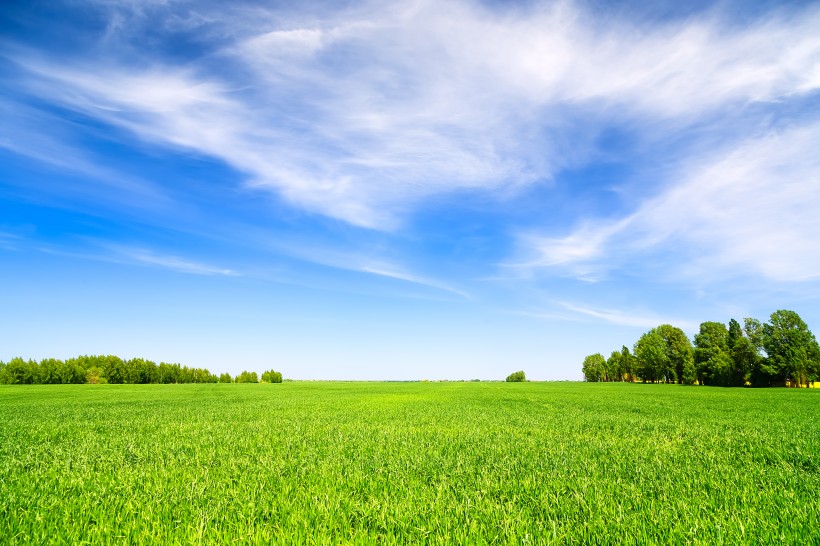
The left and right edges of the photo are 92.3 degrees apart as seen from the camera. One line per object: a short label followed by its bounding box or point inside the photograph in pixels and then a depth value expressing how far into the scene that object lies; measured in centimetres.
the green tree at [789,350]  6488
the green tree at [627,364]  11388
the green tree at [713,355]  7219
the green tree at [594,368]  13938
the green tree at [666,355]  8669
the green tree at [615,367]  12295
